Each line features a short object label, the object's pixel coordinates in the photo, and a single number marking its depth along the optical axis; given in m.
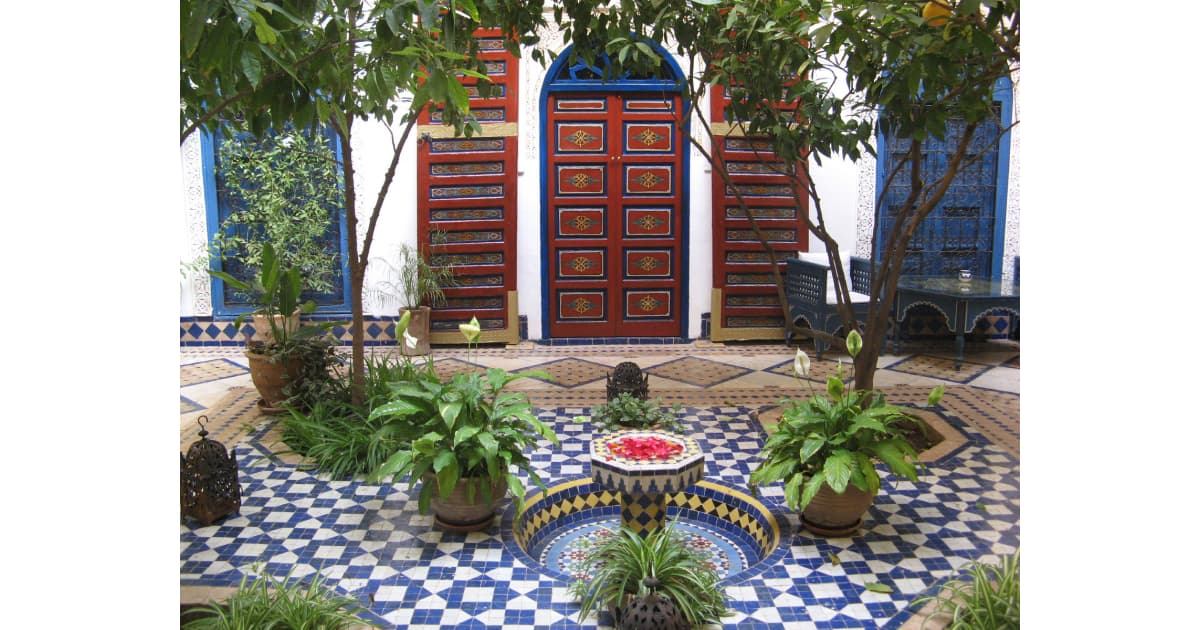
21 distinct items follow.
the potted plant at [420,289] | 7.36
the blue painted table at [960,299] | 6.71
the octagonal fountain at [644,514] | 3.43
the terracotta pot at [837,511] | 3.54
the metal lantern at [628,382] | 5.43
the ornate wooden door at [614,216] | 7.65
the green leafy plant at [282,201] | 7.26
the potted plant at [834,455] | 3.45
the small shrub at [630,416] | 5.18
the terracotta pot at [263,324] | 6.44
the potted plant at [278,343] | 5.09
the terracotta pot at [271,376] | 5.14
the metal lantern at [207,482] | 3.67
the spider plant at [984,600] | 2.51
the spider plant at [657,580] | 2.93
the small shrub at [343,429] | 4.38
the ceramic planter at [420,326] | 7.34
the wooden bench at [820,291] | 7.04
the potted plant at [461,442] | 3.51
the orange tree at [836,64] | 3.11
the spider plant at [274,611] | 2.61
